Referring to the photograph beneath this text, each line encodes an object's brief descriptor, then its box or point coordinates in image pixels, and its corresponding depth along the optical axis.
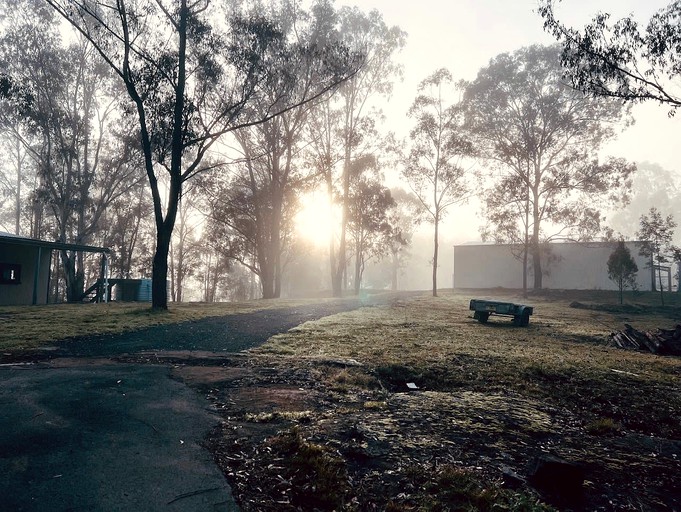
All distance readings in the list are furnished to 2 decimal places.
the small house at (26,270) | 21.25
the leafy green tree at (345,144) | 34.19
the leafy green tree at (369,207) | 36.88
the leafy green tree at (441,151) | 31.86
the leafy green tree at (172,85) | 14.63
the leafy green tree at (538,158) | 32.38
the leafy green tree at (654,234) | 27.14
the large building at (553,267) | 38.75
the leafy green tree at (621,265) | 24.88
